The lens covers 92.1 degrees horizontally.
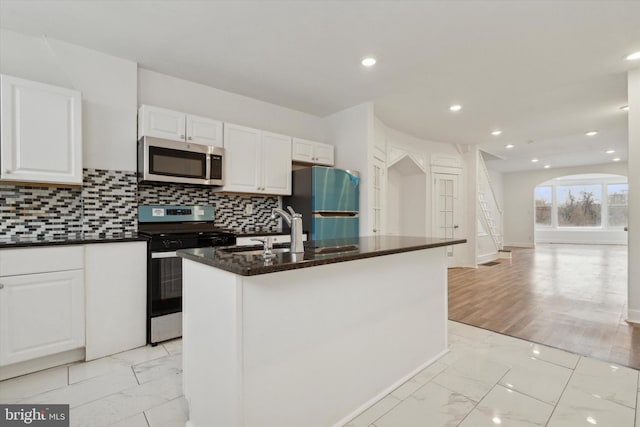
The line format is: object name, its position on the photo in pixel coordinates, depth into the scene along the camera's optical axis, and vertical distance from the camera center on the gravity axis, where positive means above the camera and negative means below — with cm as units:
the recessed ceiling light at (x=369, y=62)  297 +151
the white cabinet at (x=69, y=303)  212 -65
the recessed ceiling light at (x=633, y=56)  295 +154
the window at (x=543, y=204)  1159 +44
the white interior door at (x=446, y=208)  645 +17
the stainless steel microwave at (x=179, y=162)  290 +55
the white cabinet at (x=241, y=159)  344 +67
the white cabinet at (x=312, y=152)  404 +88
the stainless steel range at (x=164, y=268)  271 -45
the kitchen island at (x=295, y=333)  134 -60
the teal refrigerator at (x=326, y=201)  373 +20
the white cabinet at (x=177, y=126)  296 +92
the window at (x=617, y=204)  1036 +38
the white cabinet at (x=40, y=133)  228 +66
